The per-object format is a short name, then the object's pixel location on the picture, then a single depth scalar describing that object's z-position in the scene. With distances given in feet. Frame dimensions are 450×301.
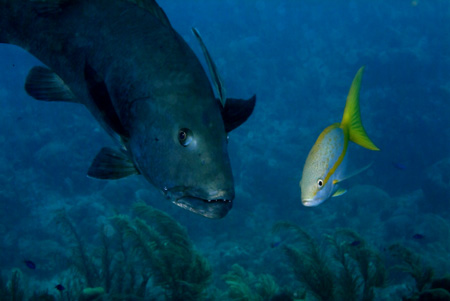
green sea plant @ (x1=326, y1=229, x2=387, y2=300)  16.43
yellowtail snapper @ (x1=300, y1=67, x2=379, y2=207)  7.16
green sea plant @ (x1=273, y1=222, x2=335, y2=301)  16.26
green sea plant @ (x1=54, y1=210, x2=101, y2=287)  24.25
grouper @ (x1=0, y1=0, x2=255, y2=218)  3.33
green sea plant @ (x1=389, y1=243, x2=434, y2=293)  15.12
